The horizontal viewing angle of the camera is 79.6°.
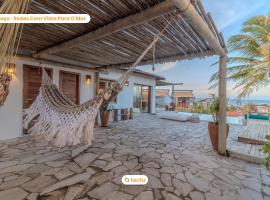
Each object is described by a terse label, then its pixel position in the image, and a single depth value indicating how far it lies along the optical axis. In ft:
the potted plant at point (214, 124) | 10.86
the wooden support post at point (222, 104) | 10.14
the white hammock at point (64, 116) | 7.21
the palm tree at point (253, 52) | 14.82
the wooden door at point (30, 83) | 12.96
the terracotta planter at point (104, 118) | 17.63
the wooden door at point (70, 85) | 15.87
